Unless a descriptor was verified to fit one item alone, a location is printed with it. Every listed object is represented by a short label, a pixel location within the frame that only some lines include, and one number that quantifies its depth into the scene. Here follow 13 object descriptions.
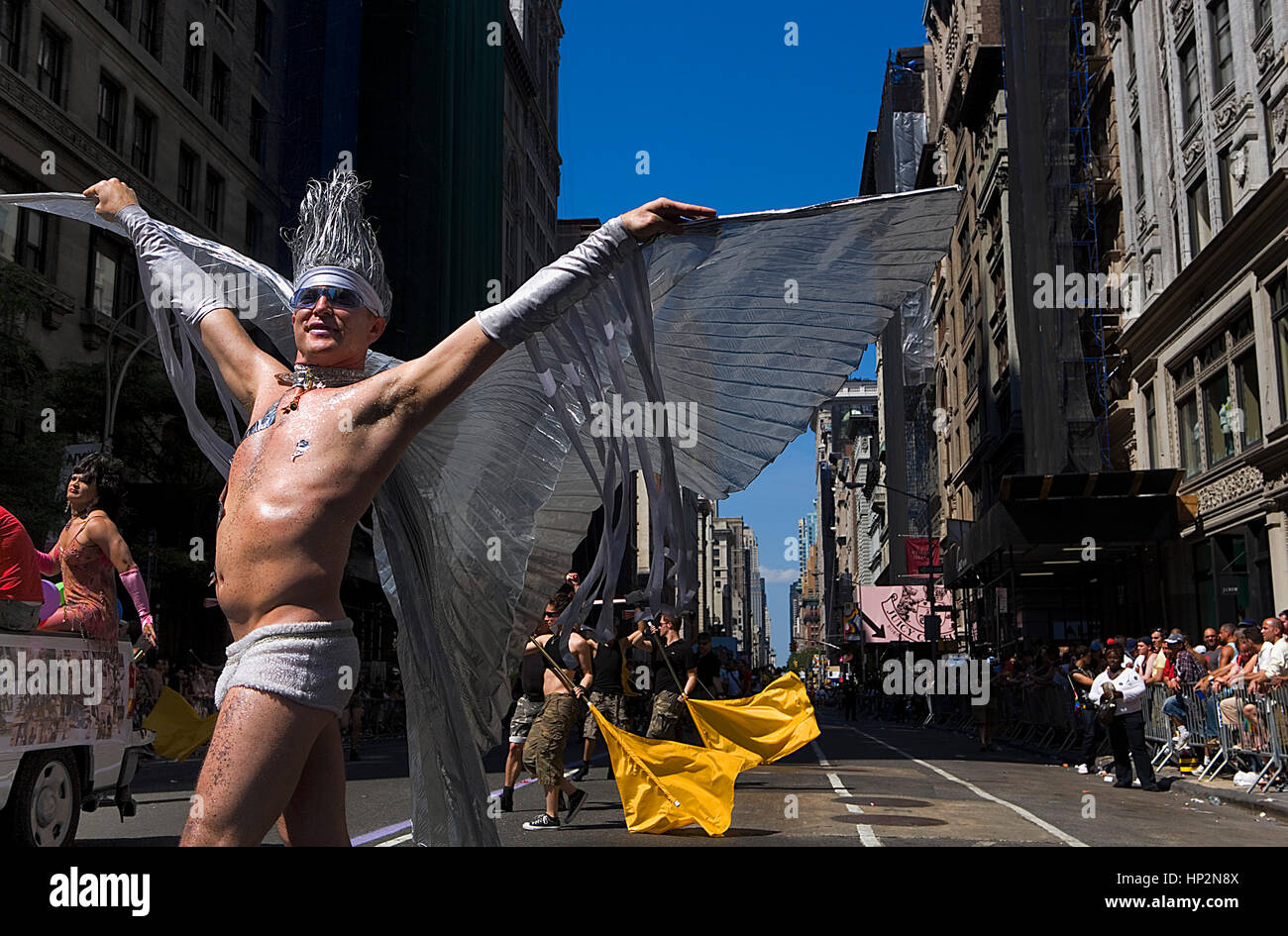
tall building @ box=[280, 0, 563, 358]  38.84
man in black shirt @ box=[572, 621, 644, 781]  12.77
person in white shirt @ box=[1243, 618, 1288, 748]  13.64
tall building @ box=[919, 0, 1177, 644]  27.08
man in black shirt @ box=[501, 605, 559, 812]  11.16
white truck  6.42
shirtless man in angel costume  3.05
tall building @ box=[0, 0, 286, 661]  20.11
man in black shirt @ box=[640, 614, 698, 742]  13.34
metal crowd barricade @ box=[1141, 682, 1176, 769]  17.20
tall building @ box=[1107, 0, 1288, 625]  22.20
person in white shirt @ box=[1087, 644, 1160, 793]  15.38
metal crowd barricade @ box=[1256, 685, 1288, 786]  13.58
